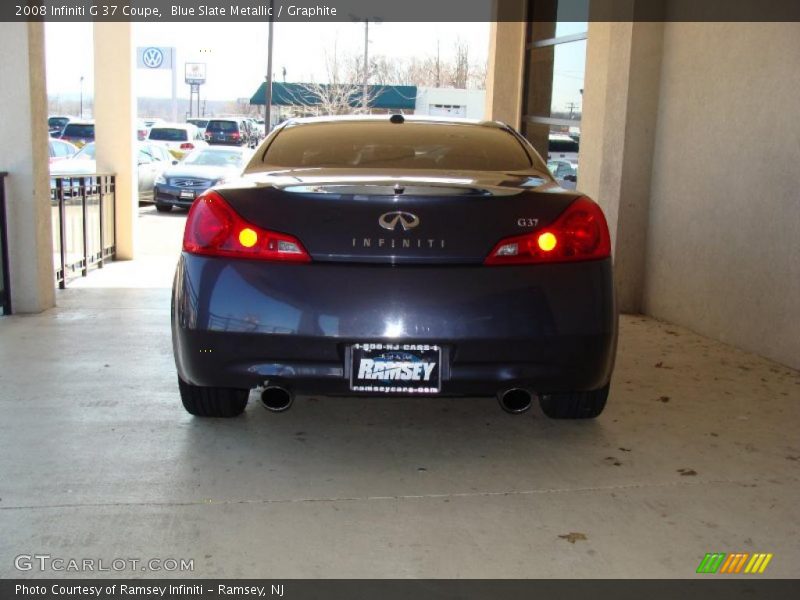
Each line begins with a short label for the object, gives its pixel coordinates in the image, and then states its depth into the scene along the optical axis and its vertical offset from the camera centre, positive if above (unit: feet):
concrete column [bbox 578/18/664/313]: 24.39 -0.58
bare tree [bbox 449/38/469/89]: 169.99 +9.03
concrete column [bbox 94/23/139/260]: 35.55 -1.06
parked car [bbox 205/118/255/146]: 139.03 -4.61
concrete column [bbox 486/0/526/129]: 39.17 +2.19
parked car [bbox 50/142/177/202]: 61.92 -4.78
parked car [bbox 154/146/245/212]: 62.59 -5.62
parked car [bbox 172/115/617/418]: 11.51 -2.33
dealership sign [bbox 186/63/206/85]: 200.03 +6.18
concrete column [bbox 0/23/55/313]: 23.25 -1.56
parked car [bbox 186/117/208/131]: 174.91 -4.21
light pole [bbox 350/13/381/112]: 122.66 +3.38
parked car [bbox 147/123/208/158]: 104.99 -4.22
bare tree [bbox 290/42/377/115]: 134.82 +2.33
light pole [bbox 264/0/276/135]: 88.32 +0.82
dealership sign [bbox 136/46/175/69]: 186.39 +8.66
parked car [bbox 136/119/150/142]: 117.32 -4.26
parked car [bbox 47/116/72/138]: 134.62 -4.39
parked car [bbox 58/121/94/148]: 98.89 -3.95
